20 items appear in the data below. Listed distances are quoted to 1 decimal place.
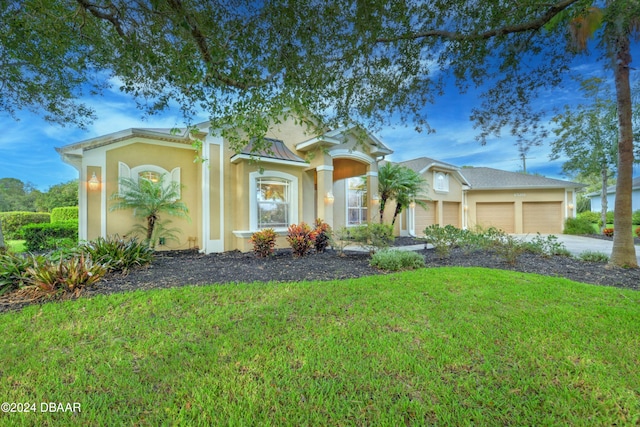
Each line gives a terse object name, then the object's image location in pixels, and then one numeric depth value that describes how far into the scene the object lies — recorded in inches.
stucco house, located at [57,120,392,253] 334.3
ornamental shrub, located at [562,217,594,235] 659.4
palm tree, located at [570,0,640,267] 162.8
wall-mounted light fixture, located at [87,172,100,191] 325.4
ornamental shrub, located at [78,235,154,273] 243.3
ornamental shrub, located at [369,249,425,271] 269.0
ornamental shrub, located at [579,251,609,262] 300.2
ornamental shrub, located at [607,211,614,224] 914.5
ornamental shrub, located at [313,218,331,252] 350.9
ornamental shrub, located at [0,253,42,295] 185.6
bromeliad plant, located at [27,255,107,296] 180.5
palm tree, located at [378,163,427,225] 529.0
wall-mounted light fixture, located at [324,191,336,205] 398.6
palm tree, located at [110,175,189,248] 332.8
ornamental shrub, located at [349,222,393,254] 320.5
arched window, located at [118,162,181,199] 350.3
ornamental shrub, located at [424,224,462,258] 329.1
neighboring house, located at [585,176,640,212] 866.8
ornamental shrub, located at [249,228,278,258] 317.1
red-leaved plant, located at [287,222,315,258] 328.8
